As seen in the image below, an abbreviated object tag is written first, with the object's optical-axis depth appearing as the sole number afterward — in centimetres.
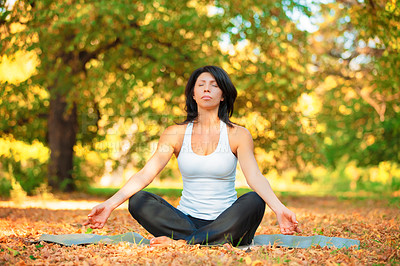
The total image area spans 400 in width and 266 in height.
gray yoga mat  360
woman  338
